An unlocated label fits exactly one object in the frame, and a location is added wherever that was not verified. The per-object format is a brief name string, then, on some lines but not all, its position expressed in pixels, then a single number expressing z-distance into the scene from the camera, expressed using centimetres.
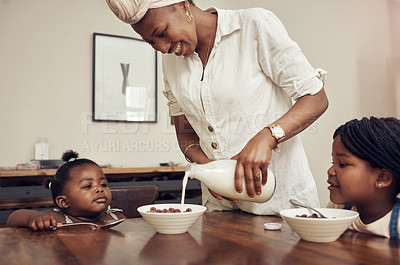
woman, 116
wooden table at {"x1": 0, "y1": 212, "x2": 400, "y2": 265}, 67
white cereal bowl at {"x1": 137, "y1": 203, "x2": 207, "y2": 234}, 87
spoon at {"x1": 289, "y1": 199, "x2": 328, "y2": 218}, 93
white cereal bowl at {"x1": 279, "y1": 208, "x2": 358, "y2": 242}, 77
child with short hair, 156
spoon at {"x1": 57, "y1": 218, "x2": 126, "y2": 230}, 102
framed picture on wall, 326
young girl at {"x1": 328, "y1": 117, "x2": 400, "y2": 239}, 96
